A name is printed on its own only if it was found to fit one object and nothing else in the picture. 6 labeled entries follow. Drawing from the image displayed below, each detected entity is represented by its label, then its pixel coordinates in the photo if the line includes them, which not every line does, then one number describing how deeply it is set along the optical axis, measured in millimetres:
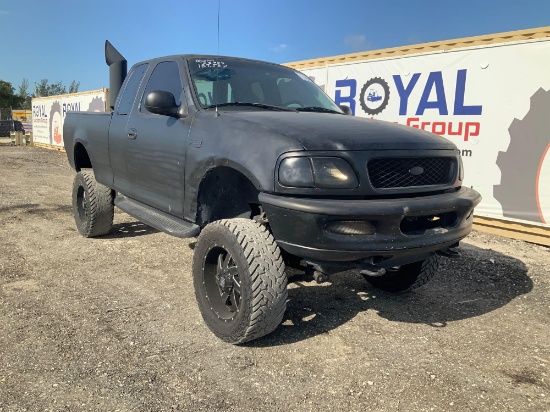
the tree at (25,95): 66231
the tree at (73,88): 71575
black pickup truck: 2693
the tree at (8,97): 58781
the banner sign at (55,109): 16750
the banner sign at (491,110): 6293
